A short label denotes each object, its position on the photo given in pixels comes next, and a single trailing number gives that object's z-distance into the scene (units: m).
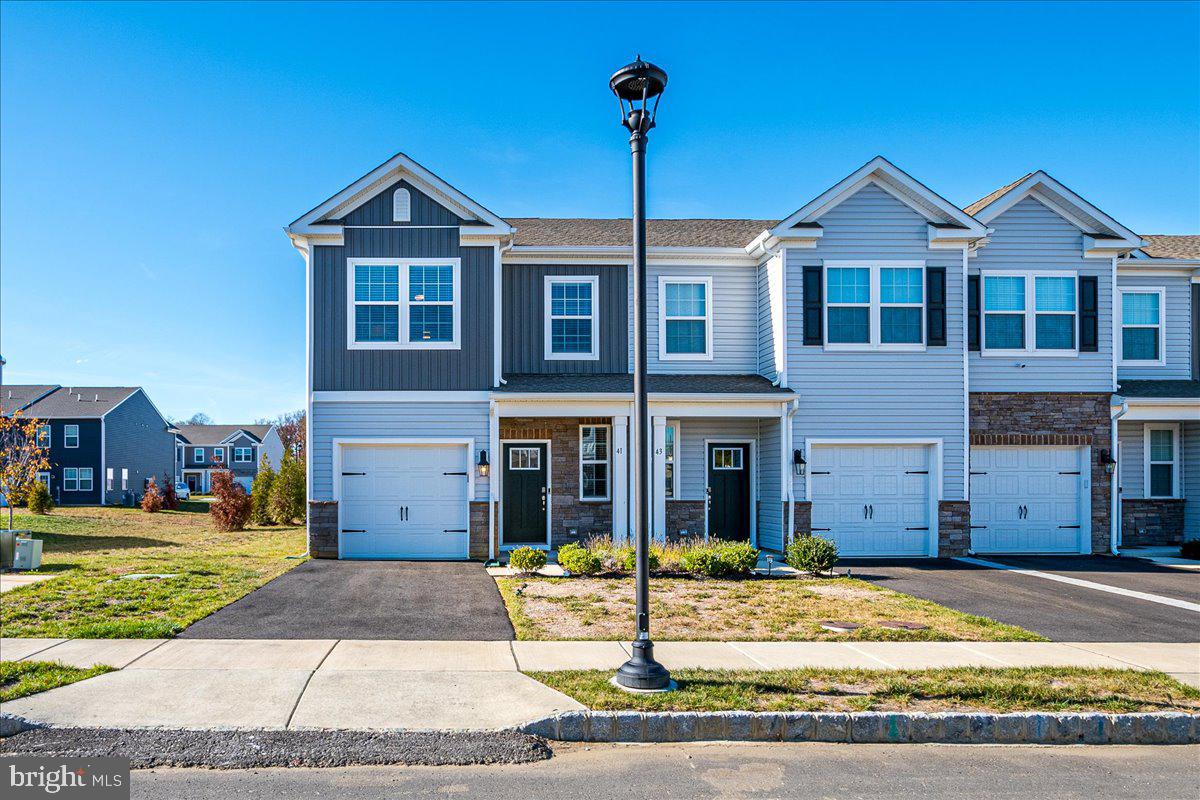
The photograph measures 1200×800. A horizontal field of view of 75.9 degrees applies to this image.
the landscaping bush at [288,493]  24.55
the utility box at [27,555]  13.72
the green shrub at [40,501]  29.16
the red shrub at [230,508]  23.20
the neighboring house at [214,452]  61.19
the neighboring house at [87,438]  39.31
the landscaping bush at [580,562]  13.09
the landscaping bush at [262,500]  24.83
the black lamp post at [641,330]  6.82
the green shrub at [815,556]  13.42
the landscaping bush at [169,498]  35.00
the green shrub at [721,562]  13.05
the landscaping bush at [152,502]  33.09
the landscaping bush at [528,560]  13.19
